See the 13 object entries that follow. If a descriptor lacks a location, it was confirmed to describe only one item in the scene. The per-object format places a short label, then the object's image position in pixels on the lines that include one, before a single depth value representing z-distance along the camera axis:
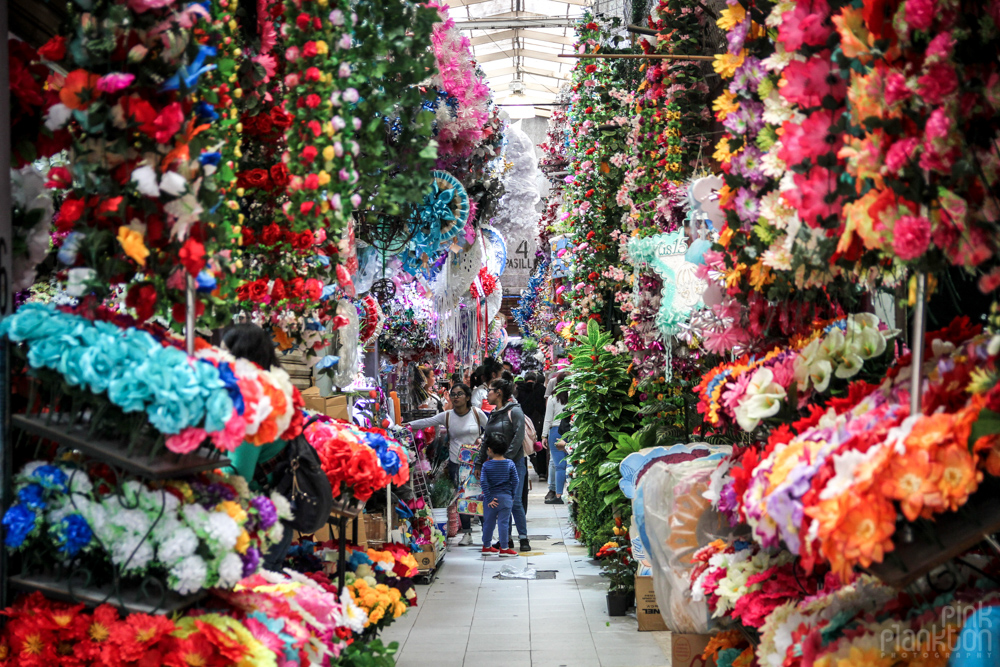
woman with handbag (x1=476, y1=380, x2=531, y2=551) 8.55
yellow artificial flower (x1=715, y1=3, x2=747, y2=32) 2.55
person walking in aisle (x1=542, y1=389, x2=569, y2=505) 11.05
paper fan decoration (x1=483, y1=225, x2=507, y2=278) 9.95
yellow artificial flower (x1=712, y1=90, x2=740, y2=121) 2.64
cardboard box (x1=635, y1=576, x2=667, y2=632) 5.67
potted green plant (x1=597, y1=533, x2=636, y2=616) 6.23
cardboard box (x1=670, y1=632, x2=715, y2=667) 3.77
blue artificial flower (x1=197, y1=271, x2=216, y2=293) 2.18
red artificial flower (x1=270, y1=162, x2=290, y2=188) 3.27
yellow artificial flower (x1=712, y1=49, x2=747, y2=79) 2.57
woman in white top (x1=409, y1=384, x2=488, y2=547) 9.16
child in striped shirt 8.41
